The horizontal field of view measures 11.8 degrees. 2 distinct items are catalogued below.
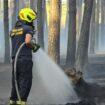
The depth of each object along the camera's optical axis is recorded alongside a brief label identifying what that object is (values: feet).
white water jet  34.09
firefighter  31.99
